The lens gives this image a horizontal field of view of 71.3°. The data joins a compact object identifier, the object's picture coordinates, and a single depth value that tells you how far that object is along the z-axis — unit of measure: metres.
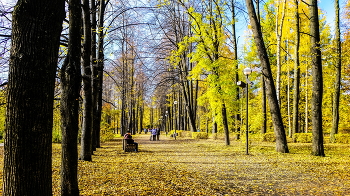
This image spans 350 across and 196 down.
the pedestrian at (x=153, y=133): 23.67
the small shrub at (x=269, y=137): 17.35
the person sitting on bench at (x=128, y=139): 12.89
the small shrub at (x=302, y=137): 15.70
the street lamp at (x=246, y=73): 11.30
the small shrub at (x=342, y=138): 14.93
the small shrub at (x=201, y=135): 23.33
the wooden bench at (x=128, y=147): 12.74
